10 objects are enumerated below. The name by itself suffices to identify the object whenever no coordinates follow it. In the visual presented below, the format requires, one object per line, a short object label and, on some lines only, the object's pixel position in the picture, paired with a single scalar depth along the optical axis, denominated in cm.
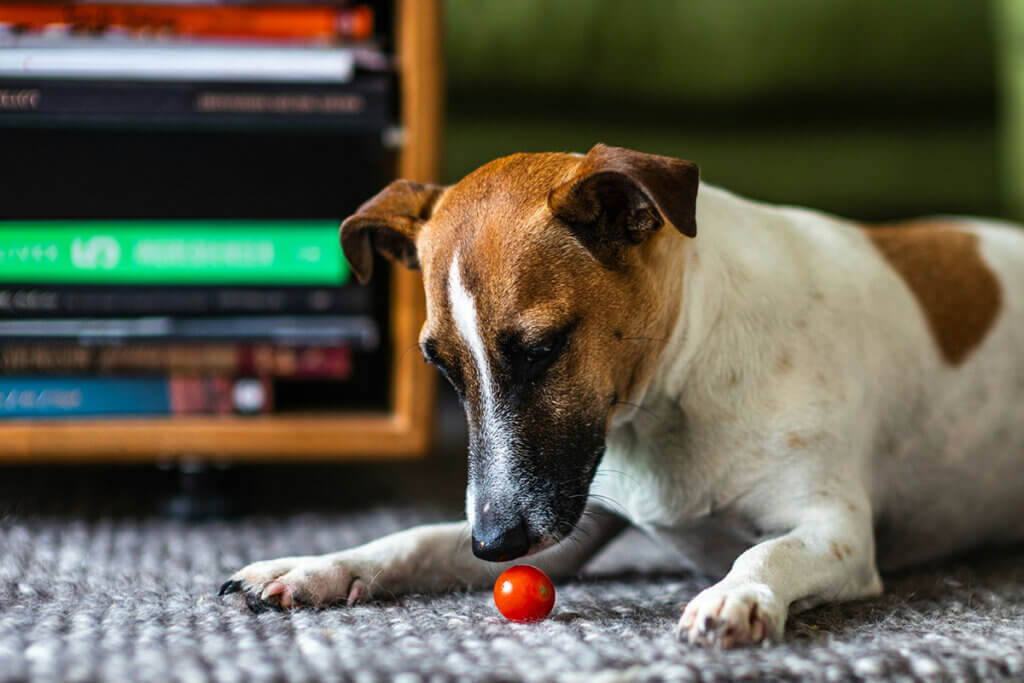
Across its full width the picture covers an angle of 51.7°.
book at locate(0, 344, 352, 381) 173
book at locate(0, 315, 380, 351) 172
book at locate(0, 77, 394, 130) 163
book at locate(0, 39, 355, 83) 163
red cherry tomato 113
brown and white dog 115
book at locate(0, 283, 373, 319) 172
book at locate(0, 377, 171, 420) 172
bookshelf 170
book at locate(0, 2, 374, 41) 169
